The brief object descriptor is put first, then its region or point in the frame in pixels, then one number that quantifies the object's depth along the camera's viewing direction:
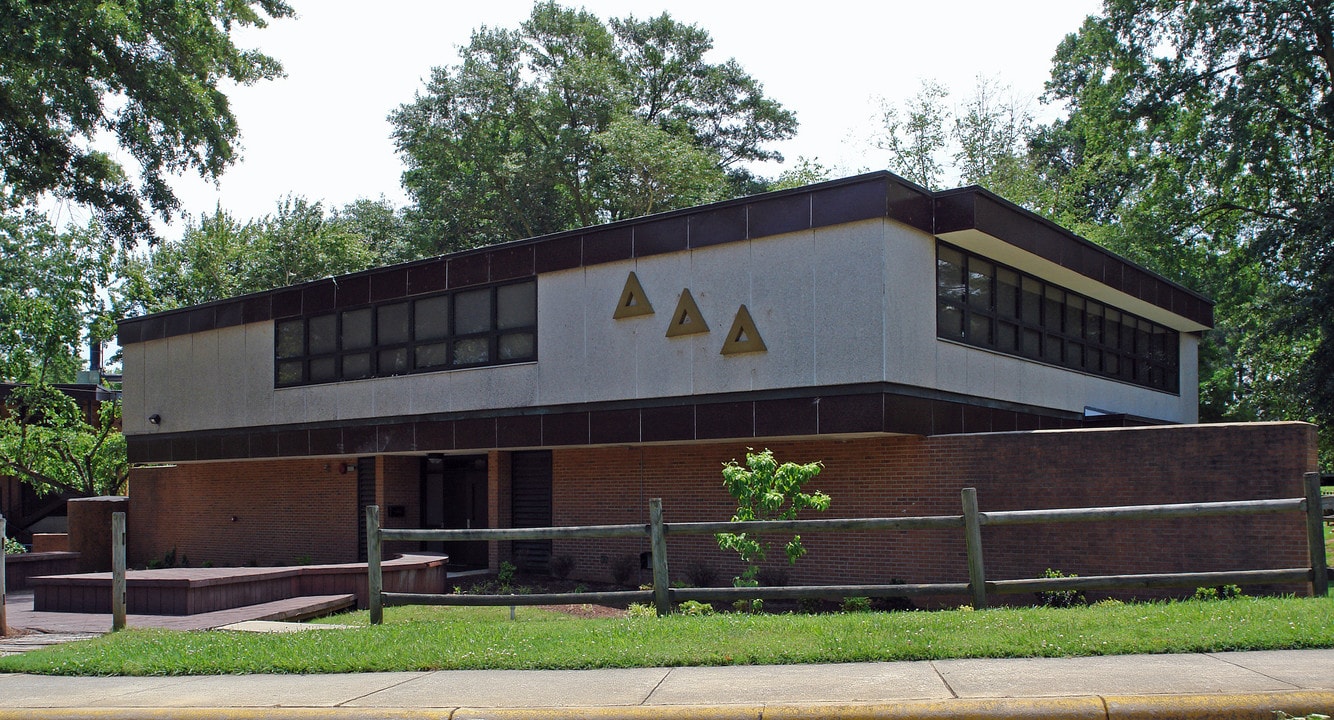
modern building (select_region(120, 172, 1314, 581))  16.14
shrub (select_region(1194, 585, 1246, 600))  12.92
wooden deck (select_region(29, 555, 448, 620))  15.40
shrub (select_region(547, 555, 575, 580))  20.53
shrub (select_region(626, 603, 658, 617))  13.84
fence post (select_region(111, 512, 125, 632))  12.80
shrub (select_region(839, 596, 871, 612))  15.16
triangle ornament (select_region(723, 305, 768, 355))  17.06
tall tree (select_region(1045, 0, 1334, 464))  29.39
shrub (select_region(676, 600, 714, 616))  14.14
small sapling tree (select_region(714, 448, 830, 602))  15.35
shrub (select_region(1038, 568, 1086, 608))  14.17
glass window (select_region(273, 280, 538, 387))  20.19
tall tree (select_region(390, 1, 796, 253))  44.09
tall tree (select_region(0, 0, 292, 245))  20.53
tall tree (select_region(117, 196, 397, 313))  41.88
